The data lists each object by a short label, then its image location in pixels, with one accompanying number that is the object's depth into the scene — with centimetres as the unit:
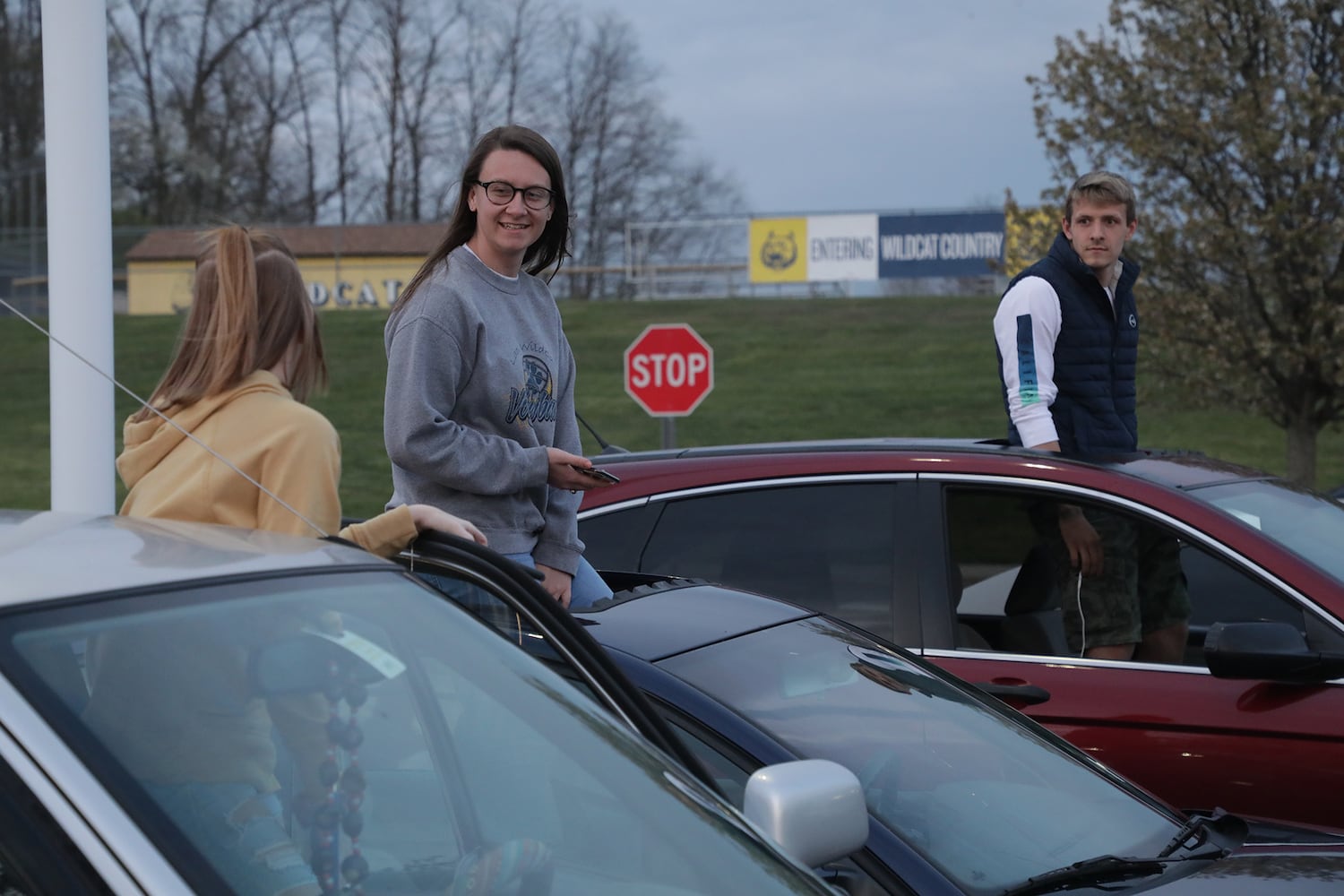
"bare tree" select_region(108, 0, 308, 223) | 5472
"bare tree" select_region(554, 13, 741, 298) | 6241
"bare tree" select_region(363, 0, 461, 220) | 5934
